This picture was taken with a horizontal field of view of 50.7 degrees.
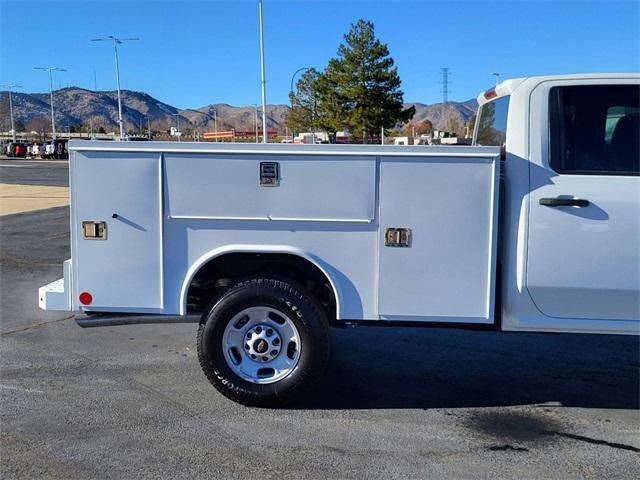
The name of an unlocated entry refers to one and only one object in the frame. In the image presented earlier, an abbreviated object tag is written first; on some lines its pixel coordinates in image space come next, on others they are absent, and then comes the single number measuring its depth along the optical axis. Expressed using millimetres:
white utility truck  4406
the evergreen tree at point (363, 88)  47625
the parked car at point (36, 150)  70312
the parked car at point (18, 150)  71812
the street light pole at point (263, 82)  36406
